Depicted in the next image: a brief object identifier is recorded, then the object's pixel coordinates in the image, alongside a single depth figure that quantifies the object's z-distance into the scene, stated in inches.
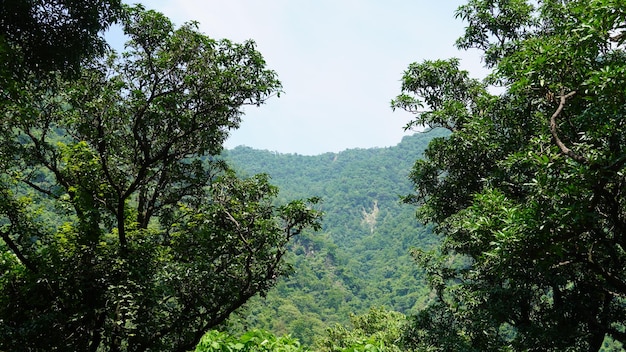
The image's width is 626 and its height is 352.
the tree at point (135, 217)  292.5
